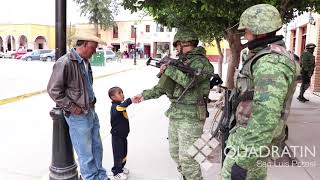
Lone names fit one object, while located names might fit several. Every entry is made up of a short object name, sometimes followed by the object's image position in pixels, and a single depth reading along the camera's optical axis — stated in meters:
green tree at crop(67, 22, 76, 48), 53.53
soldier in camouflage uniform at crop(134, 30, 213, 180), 3.57
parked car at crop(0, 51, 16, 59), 48.59
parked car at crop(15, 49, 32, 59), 46.78
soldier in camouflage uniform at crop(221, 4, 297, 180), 2.28
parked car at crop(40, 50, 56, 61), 41.62
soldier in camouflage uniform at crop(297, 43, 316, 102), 10.16
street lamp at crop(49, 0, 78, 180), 3.96
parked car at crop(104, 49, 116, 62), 40.22
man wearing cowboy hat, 3.62
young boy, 4.27
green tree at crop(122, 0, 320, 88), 4.74
